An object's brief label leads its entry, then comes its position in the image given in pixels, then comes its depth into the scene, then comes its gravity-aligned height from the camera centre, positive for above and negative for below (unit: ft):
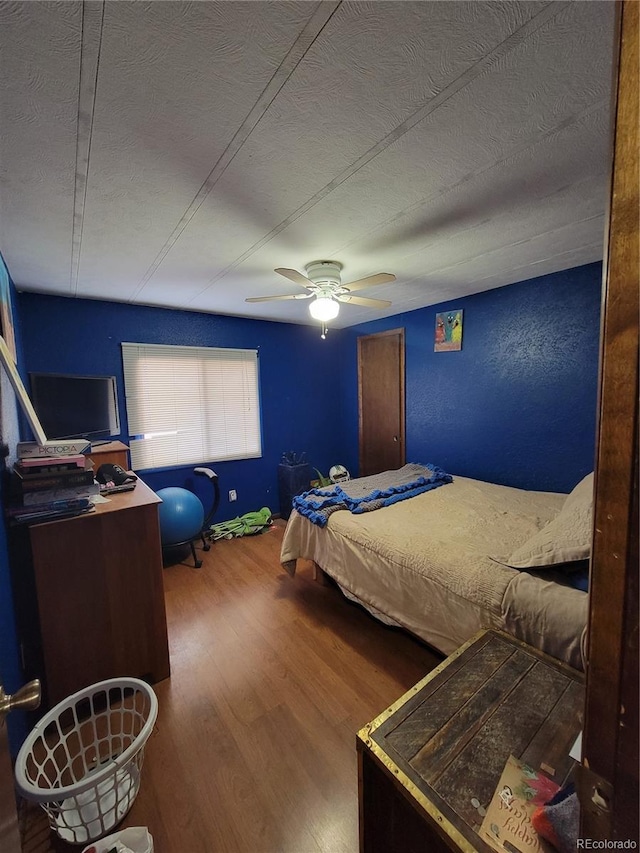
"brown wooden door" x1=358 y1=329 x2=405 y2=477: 13.29 -0.23
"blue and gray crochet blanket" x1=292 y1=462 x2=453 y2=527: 7.97 -2.56
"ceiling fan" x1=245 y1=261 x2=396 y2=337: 7.44 +2.44
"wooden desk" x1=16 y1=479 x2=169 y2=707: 5.07 -3.08
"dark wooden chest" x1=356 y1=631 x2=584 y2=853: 2.62 -3.09
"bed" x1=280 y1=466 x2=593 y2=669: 4.54 -2.78
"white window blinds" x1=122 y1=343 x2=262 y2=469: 10.82 -0.13
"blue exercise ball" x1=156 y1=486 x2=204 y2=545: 9.50 -3.30
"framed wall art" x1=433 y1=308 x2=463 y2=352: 11.07 +2.07
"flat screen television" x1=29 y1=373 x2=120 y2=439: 7.72 -0.03
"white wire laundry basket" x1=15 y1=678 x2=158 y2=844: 3.56 -4.71
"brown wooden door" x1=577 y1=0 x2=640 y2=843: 1.20 -0.49
